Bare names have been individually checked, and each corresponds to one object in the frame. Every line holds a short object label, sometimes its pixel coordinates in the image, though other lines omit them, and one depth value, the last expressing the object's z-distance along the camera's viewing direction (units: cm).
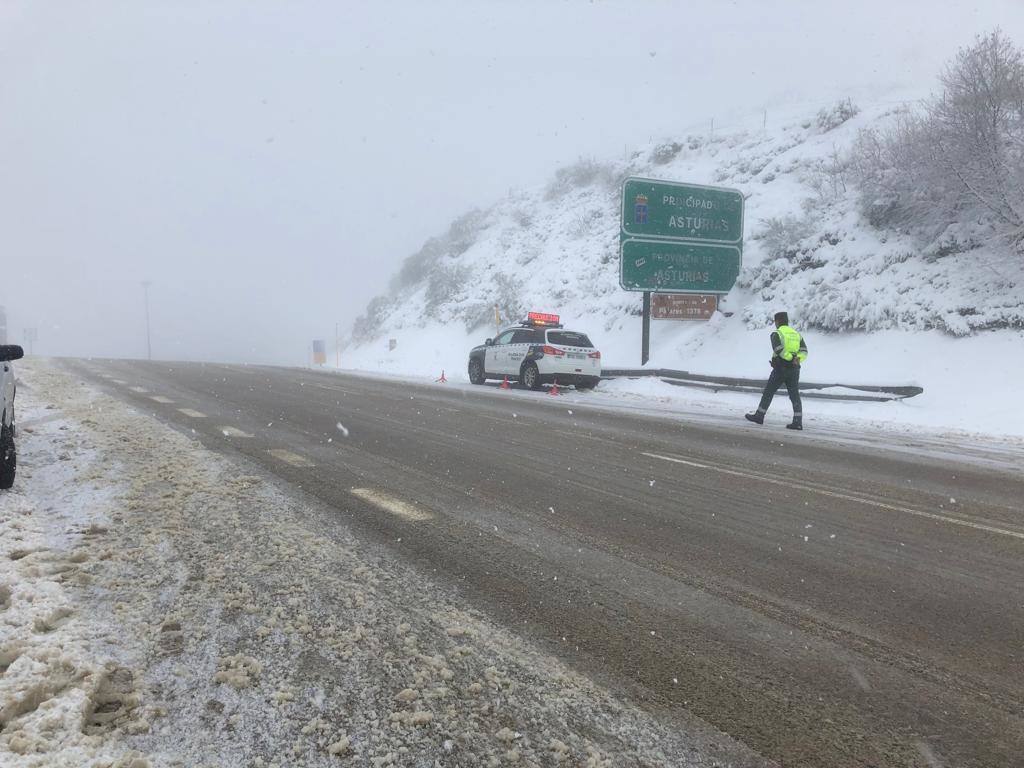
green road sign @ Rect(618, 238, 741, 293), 1953
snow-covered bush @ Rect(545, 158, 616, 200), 4378
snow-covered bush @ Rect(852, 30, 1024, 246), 1608
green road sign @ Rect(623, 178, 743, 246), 1933
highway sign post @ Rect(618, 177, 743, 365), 1939
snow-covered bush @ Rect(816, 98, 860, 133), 3036
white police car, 1766
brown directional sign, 2102
